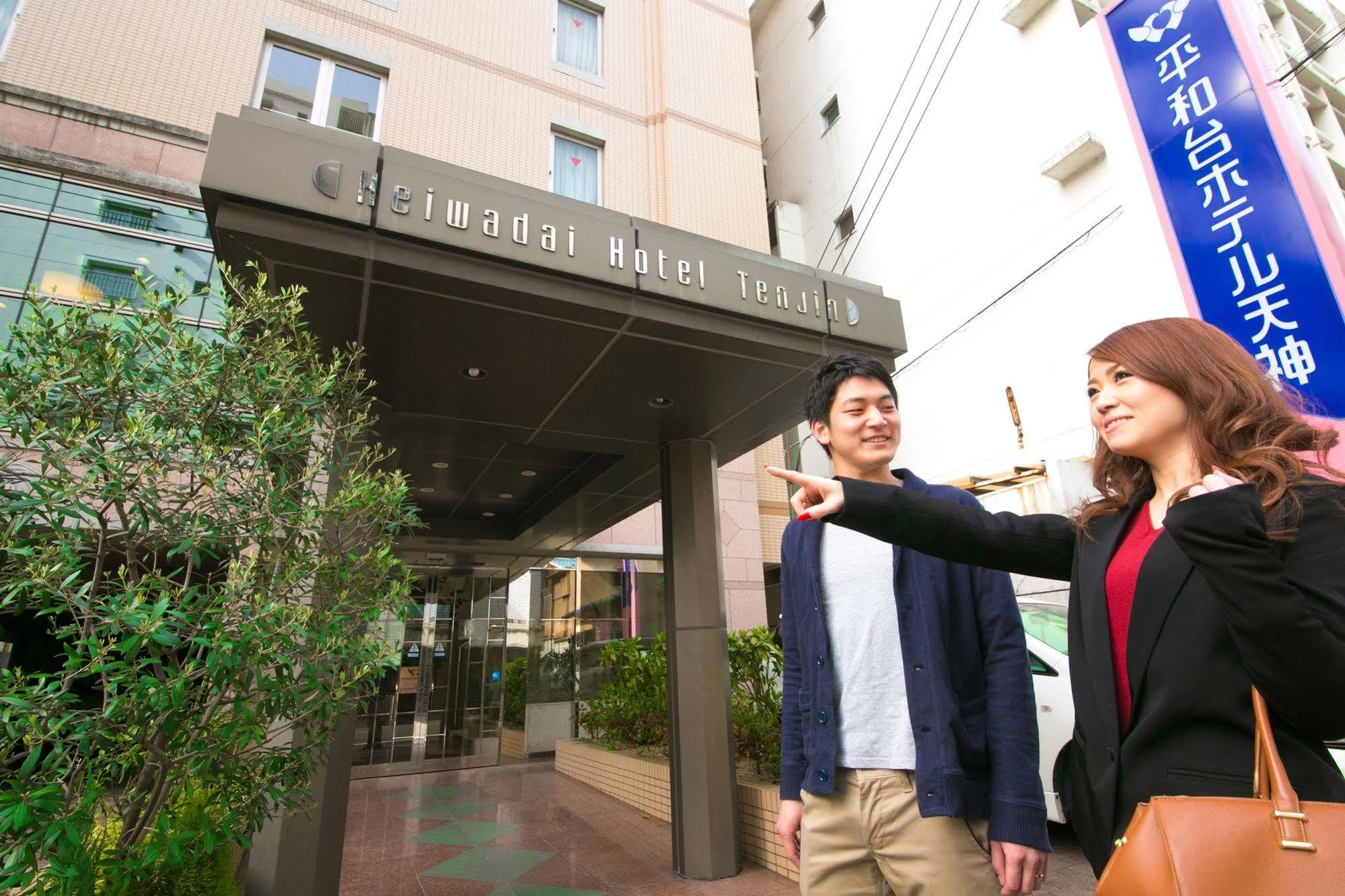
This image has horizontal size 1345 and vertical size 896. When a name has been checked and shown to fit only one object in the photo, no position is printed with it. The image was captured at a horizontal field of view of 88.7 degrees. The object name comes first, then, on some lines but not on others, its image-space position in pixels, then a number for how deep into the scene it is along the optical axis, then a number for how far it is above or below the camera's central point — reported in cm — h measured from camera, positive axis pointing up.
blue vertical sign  621 +413
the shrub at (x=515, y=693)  1182 -36
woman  99 +13
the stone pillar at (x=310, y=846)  374 -88
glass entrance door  1114 -18
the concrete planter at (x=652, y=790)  510 -119
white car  482 -34
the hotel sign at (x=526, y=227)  337 +237
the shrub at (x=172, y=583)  223 +38
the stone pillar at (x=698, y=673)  502 -7
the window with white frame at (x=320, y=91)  880 +742
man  155 -13
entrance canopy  343 +205
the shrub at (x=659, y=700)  609 -37
